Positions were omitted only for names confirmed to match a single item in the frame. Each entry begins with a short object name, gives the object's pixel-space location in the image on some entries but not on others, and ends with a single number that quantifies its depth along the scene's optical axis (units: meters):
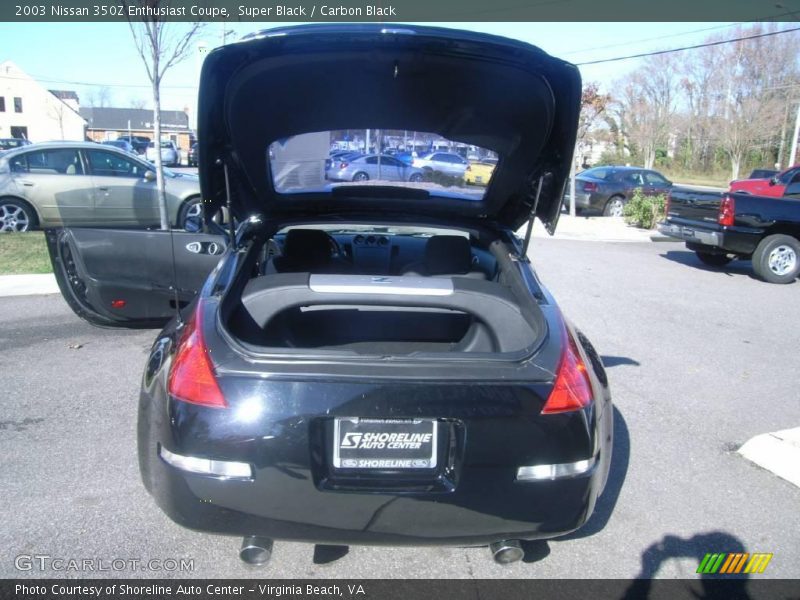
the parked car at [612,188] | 18.48
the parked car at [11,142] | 33.09
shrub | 15.64
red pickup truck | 15.36
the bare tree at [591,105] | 17.83
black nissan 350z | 2.16
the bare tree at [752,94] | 40.66
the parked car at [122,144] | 32.52
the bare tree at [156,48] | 8.47
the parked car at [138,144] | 39.78
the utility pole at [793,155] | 30.79
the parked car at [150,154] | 30.68
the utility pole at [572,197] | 17.02
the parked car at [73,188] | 10.35
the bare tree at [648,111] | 48.78
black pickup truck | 9.73
